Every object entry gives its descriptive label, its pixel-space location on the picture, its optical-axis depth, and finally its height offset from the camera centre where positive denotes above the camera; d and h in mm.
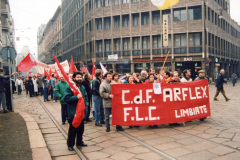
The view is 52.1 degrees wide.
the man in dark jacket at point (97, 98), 7254 -683
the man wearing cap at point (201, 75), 8398 -60
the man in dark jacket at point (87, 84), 7969 -289
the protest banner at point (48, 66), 13413 +585
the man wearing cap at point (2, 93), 9634 -664
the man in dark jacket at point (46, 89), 14713 -795
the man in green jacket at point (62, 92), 7556 -518
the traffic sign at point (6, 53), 10469 +1013
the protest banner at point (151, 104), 6629 -837
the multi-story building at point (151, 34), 30016 +5378
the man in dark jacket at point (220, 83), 12688 -521
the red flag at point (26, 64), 11561 +584
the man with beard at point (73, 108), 4829 -665
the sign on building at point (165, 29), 29558 +5423
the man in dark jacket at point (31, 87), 18453 -826
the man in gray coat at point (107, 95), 6555 -534
